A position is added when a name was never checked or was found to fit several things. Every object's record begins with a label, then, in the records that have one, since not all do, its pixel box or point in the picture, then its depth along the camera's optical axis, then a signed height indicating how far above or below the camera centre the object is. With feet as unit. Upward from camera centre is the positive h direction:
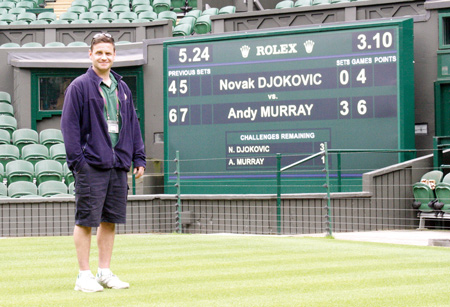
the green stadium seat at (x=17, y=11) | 76.59 +14.70
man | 18.57 +0.30
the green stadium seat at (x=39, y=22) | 68.18 +12.28
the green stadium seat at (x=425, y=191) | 42.88 -1.63
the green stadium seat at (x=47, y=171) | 49.79 -0.41
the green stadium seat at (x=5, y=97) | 61.11 +5.17
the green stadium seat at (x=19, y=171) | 49.19 -0.39
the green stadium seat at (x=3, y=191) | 47.09 -1.53
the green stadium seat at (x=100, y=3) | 77.87 +15.62
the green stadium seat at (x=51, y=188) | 47.55 -1.41
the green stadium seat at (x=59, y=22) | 66.58 +12.13
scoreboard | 45.32 +3.54
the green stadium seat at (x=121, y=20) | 67.92 +12.19
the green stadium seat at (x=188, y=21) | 67.26 +11.97
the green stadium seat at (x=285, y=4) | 66.67 +13.23
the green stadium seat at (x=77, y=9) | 76.13 +14.70
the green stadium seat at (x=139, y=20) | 68.49 +12.28
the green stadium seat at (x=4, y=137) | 54.44 +1.89
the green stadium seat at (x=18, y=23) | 66.84 +12.25
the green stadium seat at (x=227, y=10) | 69.56 +13.32
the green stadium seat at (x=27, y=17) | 73.37 +13.51
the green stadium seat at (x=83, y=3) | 77.87 +15.66
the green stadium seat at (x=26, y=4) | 80.28 +16.05
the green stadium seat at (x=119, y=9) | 75.77 +14.61
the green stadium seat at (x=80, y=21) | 68.77 +12.39
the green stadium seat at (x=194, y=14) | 70.79 +13.24
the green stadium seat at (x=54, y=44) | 62.70 +9.40
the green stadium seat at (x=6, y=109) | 59.26 +4.13
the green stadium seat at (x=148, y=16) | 71.31 +13.11
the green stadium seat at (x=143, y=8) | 74.90 +14.49
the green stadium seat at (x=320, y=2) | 62.64 +12.51
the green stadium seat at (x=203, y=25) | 66.90 +11.53
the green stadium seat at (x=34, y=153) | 52.70 +0.75
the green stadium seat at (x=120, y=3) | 77.82 +15.66
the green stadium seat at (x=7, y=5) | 79.56 +15.95
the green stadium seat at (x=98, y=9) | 76.23 +14.72
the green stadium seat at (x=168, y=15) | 72.73 +13.45
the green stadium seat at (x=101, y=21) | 70.47 +12.61
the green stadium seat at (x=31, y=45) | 62.90 +9.38
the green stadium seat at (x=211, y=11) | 70.79 +13.43
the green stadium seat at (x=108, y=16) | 72.19 +13.31
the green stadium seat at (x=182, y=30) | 63.72 +10.64
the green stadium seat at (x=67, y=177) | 49.90 -0.80
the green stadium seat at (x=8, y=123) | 56.95 +2.97
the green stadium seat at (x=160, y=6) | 77.15 +15.12
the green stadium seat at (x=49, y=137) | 56.03 +1.91
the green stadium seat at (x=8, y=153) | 52.03 +0.76
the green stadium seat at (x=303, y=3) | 64.23 +12.75
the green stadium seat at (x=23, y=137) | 55.31 +1.90
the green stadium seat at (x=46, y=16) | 73.60 +13.61
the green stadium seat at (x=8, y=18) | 72.49 +13.38
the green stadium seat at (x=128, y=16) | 71.36 +13.12
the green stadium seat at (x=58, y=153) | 52.60 +0.74
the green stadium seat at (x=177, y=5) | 78.61 +15.56
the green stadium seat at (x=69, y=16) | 72.79 +13.46
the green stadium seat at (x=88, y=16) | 72.74 +13.43
